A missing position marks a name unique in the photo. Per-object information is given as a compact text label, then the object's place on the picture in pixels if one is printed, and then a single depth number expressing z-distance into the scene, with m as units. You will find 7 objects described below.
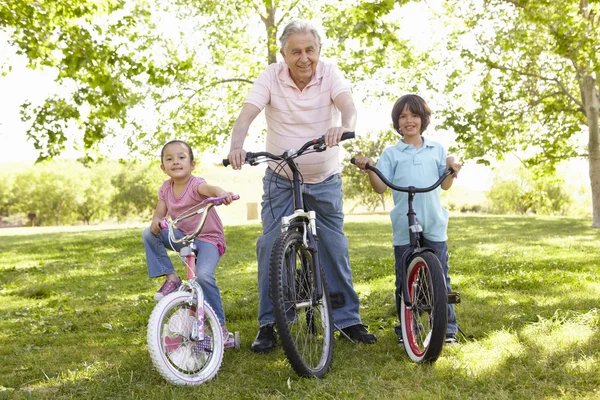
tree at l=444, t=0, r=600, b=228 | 21.38
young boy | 4.55
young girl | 4.44
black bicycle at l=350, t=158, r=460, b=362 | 3.92
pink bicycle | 3.83
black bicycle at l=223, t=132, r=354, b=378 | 3.90
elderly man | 4.45
